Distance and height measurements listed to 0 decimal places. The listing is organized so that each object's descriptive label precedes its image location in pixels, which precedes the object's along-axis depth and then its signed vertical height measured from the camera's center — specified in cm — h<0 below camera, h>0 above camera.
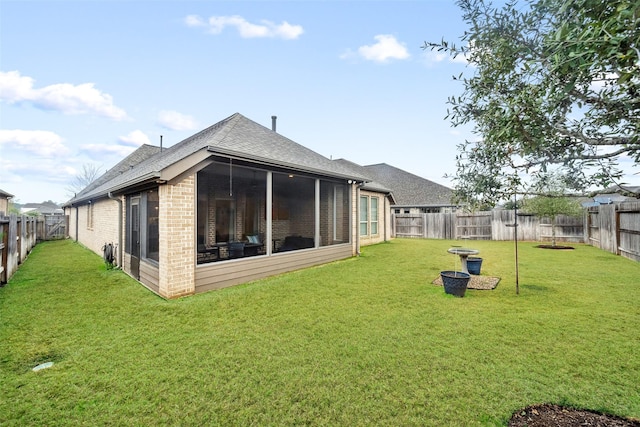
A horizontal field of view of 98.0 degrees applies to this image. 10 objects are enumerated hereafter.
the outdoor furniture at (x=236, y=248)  919 -102
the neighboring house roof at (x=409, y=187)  2290 +265
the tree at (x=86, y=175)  3972 +621
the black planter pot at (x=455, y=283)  555 -135
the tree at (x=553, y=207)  1347 +43
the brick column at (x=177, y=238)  543 -41
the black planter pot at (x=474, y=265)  782 -138
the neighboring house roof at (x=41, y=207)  5691 +251
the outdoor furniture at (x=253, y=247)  779 -93
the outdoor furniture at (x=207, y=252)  884 -118
